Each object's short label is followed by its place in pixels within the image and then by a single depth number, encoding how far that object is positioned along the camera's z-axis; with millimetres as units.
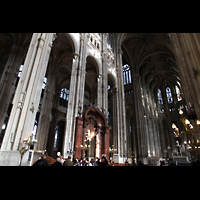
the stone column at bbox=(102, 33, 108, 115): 15438
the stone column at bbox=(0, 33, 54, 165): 6914
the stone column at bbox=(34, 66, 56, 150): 14523
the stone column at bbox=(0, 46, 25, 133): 12080
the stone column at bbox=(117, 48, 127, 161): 15703
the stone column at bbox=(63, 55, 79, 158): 9789
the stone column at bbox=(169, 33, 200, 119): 7775
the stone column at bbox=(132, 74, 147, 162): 22484
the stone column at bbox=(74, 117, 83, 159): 10094
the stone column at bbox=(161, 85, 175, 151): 31719
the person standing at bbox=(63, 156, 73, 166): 5173
